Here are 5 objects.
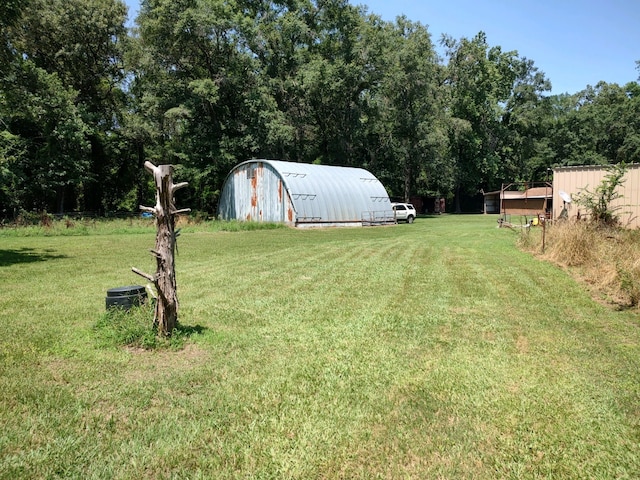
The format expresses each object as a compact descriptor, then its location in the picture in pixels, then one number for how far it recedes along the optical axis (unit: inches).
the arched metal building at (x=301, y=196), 1130.7
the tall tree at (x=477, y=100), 2063.2
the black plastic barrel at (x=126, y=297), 232.5
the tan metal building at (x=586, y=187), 693.3
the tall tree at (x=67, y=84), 1192.8
